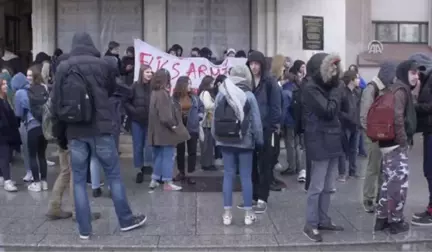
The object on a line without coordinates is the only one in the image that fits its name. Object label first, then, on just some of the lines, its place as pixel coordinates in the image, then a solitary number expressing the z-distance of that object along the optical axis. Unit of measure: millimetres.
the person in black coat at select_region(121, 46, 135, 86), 12602
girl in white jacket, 10609
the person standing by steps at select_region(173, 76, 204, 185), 9938
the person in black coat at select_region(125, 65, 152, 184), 9664
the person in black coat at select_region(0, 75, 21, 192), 9156
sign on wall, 13883
